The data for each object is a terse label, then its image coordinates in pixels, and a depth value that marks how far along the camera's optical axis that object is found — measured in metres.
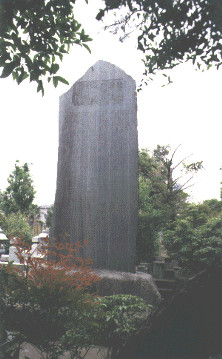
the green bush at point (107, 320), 2.56
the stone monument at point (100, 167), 5.25
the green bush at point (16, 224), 16.58
